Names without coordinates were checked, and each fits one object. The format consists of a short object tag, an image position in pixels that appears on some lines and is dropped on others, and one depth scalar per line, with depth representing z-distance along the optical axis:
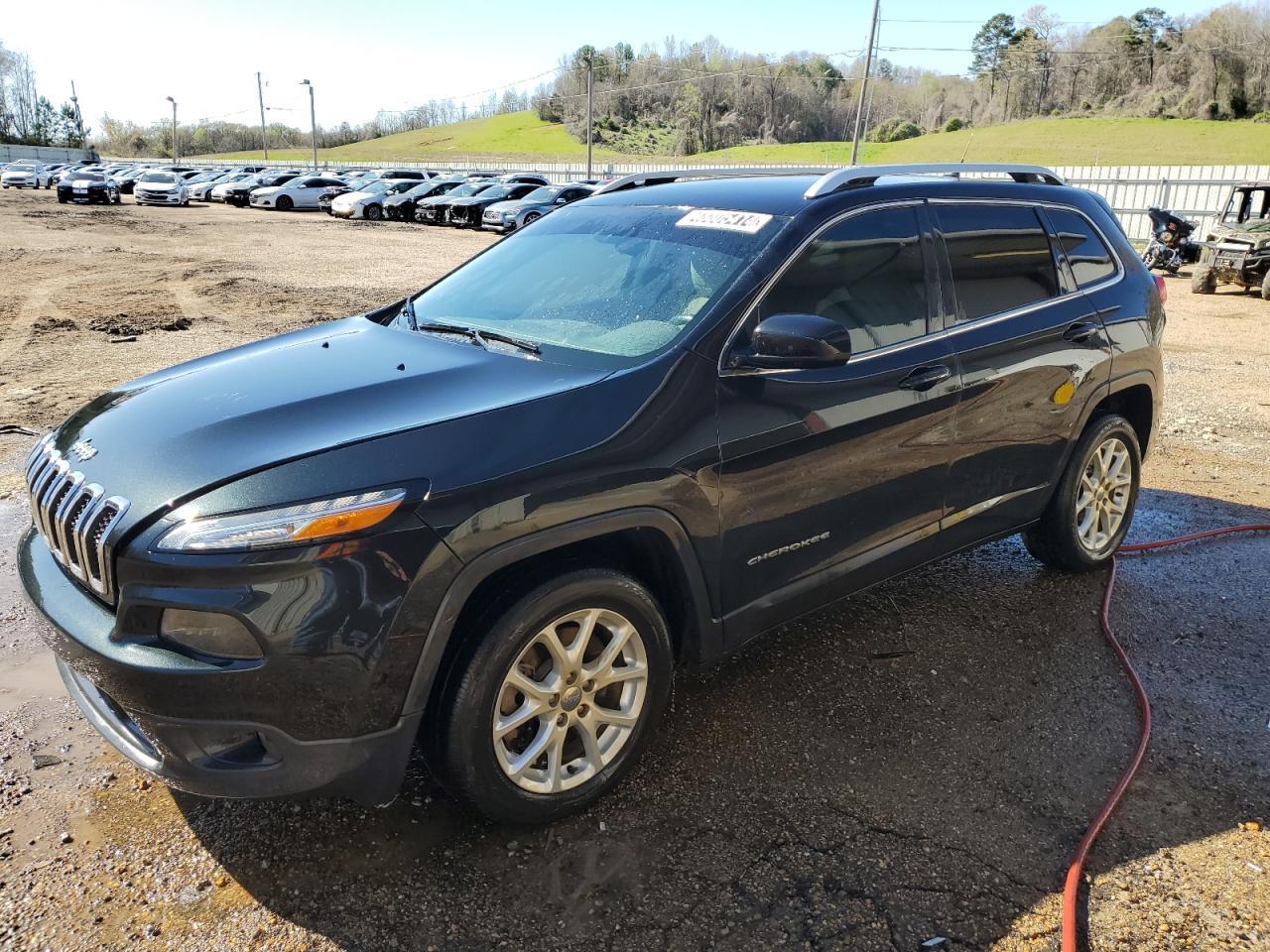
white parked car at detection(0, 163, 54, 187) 52.84
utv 16.27
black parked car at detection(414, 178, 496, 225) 32.06
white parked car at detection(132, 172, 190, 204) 38.72
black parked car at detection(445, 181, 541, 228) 30.86
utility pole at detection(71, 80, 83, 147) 110.69
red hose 2.50
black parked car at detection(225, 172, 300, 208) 40.88
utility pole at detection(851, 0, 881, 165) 34.09
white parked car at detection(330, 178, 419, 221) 34.59
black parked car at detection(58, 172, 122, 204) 37.38
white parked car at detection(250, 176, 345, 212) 38.28
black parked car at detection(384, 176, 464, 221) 34.31
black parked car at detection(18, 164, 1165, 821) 2.30
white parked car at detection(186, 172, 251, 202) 43.56
